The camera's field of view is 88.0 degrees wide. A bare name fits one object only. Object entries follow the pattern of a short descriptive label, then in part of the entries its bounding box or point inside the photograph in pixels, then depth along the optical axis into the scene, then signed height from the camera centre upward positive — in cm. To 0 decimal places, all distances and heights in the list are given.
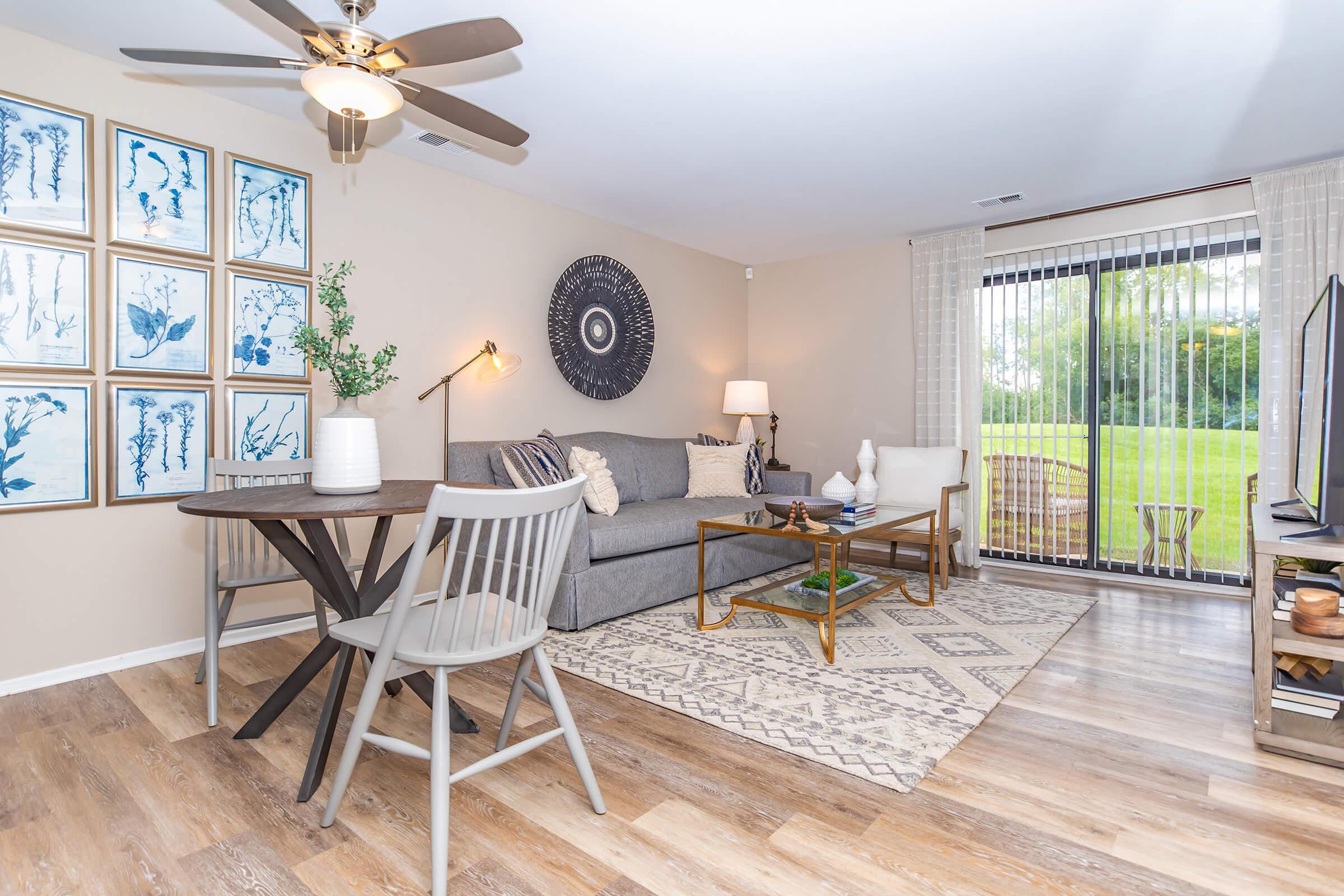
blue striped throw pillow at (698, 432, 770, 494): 493 -21
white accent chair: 460 -26
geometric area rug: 226 -93
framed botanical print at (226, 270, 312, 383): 326 +56
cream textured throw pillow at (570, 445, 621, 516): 388 -23
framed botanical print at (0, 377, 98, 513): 268 -2
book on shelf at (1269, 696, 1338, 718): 214 -82
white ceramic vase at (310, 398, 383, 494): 222 -4
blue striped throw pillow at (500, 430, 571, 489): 368 -12
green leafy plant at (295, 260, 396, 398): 223 +28
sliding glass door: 418 +28
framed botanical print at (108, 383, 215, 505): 294 +0
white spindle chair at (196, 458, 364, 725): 242 -46
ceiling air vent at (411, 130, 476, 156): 355 +156
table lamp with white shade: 552 +34
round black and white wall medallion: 470 +81
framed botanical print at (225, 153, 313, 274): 325 +108
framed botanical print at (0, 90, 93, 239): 265 +107
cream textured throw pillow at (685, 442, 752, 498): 488 -20
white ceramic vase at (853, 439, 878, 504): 432 -26
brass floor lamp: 390 +44
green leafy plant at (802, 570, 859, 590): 336 -68
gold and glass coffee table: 301 -72
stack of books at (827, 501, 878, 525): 346 -37
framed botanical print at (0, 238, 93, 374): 266 +53
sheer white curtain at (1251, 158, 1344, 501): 379 +95
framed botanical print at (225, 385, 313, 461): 327 +9
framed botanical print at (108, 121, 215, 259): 291 +108
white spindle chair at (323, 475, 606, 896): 150 -47
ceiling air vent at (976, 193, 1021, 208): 445 +157
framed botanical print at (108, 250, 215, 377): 292 +54
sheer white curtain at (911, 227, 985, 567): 497 +70
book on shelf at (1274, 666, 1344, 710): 215 -77
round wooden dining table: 187 -36
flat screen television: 228 +0
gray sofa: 343 -53
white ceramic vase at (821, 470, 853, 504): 390 -26
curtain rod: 411 +155
